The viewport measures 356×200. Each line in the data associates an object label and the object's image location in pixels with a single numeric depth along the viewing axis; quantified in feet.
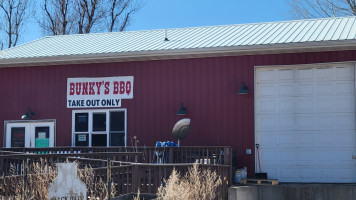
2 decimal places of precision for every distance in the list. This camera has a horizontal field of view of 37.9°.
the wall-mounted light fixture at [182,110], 51.74
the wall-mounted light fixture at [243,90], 49.55
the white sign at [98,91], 54.49
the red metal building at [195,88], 48.62
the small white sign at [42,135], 57.26
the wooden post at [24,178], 25.98
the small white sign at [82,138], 55.93
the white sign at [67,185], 23.17
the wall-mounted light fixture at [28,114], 56.98
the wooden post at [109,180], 25.41
